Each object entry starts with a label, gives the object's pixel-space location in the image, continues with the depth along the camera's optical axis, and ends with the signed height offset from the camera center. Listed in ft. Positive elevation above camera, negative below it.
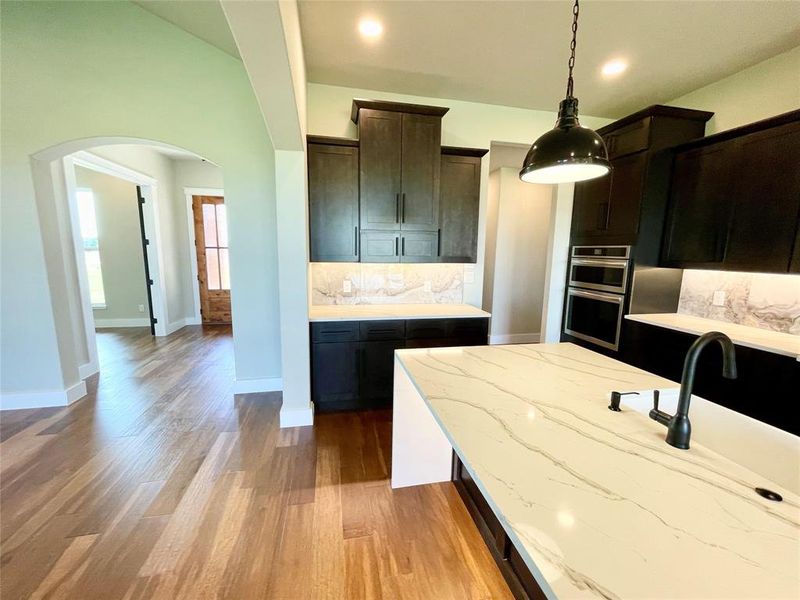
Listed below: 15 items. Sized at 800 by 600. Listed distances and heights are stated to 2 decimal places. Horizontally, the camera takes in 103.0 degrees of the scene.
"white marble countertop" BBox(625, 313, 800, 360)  6.57 -1.67
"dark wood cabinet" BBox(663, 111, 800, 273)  6.89 +1.51
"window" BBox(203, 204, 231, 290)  19.22 +0.41
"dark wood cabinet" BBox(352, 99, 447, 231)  9.09 +2.72
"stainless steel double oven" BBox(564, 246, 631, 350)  9.62 -1.07
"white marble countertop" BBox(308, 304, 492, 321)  9.26 -1.73
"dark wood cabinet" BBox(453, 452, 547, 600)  3.25 -3.77
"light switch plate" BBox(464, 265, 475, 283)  11.53 -0.59
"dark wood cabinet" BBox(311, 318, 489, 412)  9.21 -2.87
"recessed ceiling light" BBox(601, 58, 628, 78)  8.29 +5.12
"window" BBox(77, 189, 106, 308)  17.25 +0.19
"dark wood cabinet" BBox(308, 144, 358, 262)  9.21 +1.55
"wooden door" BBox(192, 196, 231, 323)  19.07 -0.31
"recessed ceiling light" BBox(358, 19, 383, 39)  7.06 +5.13
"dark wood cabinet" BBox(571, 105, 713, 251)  8.87 +2.63
